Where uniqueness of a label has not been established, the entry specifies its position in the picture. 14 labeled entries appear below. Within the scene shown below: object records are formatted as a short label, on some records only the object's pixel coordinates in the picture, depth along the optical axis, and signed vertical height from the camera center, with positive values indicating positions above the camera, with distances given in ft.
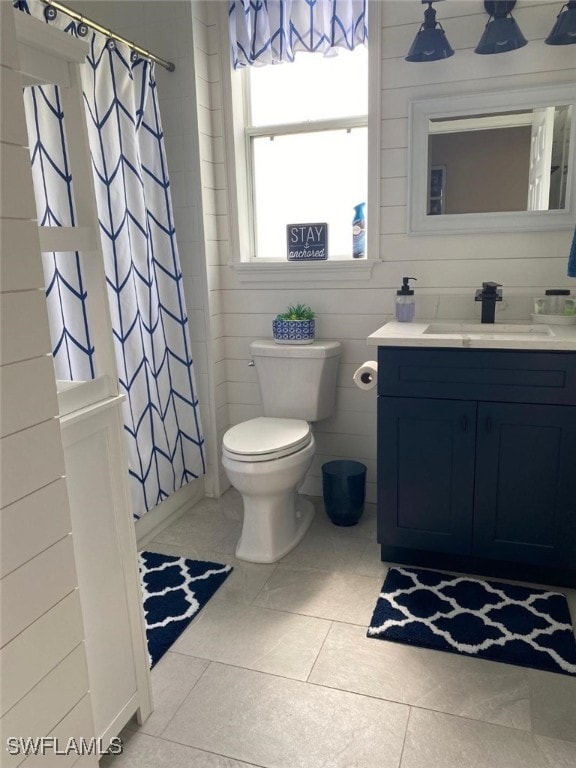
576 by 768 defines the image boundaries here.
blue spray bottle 8.65 +0.22
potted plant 8.70 -1.14
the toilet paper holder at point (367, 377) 7.24 -1.58
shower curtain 6.29 -0.14
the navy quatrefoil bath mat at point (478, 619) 5.95 -4.03
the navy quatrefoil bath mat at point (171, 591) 6.36 -4.04
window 8.75 +1.57
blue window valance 7.96 +3.00
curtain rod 6.12 +2.58
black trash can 8.55 -3.56
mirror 7.54 +1.08
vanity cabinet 6.52 -2.44
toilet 7.45 -2.47
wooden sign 8.84 +0.11
